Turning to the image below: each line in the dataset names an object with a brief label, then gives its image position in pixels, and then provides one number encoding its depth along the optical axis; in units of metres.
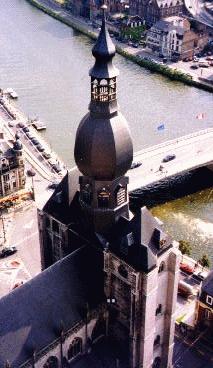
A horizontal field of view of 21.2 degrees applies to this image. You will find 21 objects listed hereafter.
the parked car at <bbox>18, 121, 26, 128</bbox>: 158.98
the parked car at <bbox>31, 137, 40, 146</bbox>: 150.25
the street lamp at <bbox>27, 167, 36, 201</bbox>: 135.25
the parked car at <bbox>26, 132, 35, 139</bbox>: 153.20
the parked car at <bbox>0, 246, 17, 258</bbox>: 110.38
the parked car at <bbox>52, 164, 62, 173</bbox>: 138.64
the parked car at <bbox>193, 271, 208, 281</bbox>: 105.06
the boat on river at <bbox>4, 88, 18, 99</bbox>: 181.50
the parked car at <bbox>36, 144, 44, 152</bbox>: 147.45
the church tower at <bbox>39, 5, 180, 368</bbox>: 61.12
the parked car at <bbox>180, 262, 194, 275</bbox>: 106.39
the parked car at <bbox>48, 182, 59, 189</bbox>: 130.69
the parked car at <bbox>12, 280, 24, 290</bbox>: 101.53
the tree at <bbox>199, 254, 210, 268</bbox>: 106.44
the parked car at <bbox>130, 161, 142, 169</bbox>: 133.00
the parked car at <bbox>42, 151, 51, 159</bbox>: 144.38
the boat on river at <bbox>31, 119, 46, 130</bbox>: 162.38
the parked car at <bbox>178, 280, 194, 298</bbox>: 100.88
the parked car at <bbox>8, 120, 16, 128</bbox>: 160.00
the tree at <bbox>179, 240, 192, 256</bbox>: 111.25
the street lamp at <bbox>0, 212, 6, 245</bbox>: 116.20
